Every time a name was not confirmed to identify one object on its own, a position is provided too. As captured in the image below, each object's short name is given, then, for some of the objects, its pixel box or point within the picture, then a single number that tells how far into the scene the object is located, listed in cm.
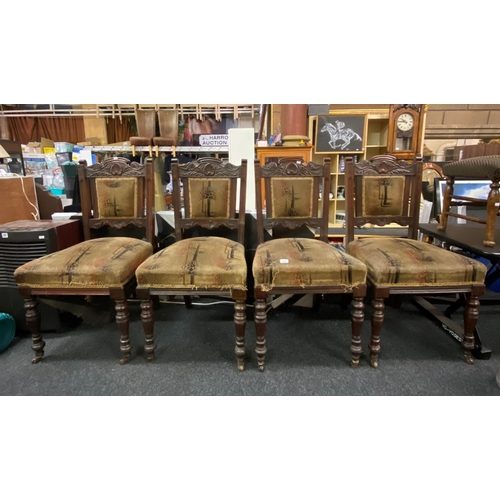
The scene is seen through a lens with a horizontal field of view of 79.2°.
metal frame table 140
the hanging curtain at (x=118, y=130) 515
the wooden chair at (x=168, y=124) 294
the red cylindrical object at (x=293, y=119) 332
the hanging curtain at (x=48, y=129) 666
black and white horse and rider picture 318
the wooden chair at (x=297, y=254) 130
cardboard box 356
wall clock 312
